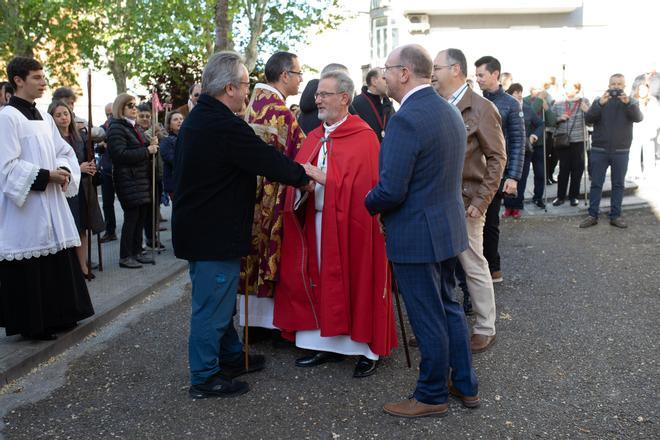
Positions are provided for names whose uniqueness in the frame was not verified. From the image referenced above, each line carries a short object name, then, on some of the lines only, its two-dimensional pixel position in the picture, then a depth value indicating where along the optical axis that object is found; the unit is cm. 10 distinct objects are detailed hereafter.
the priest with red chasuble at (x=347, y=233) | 436
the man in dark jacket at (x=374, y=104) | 684
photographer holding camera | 897
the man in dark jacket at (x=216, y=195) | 385
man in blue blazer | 345
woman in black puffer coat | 739
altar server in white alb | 477
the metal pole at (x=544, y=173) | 1065
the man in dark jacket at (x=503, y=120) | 554
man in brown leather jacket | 478
